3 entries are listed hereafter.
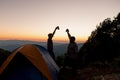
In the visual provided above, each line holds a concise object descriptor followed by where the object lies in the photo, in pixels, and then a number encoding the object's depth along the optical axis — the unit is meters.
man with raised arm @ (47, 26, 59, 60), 5.36
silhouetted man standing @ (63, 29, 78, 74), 4.85
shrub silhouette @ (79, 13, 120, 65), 9.16
